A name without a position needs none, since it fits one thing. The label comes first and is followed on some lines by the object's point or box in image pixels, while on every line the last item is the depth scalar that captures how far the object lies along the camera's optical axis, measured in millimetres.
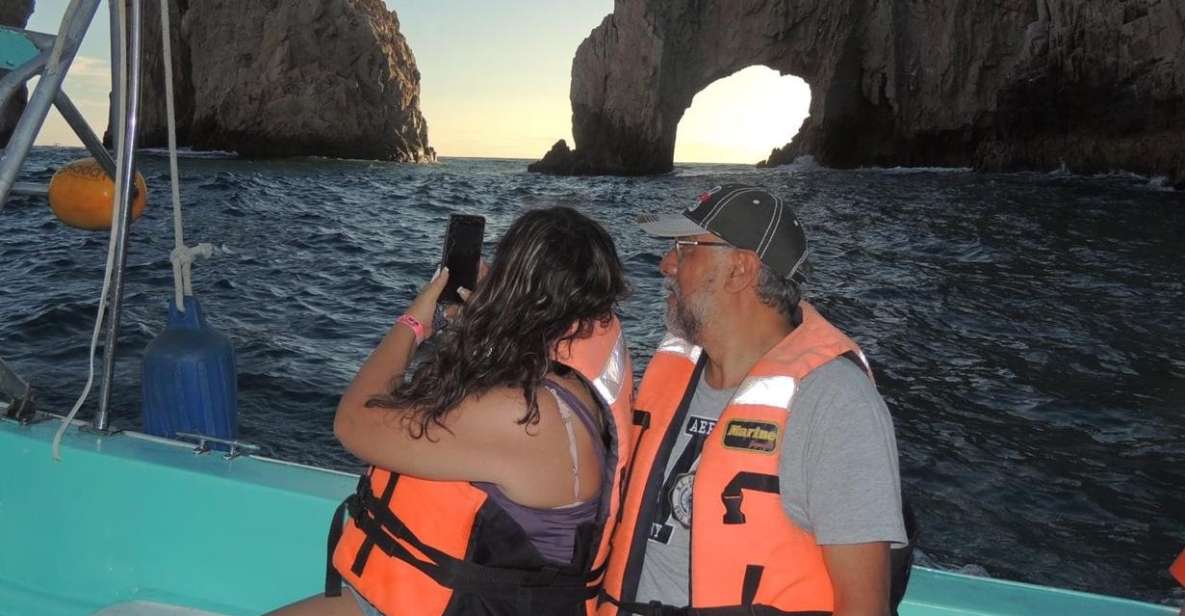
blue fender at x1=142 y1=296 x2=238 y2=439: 2404
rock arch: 28219
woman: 1565
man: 1469
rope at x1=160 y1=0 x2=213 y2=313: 2078
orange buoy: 2223
